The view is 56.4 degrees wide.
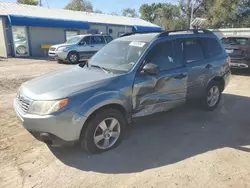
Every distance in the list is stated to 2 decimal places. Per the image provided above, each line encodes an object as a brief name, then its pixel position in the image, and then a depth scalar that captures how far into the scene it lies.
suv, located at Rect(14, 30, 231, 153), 3.20
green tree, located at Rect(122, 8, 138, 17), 68.33
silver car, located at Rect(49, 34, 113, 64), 14.63
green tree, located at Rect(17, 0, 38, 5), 40.75
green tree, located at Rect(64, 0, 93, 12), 55.50
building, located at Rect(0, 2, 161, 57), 17.98
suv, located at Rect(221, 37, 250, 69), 10.34
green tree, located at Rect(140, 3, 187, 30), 41.58
